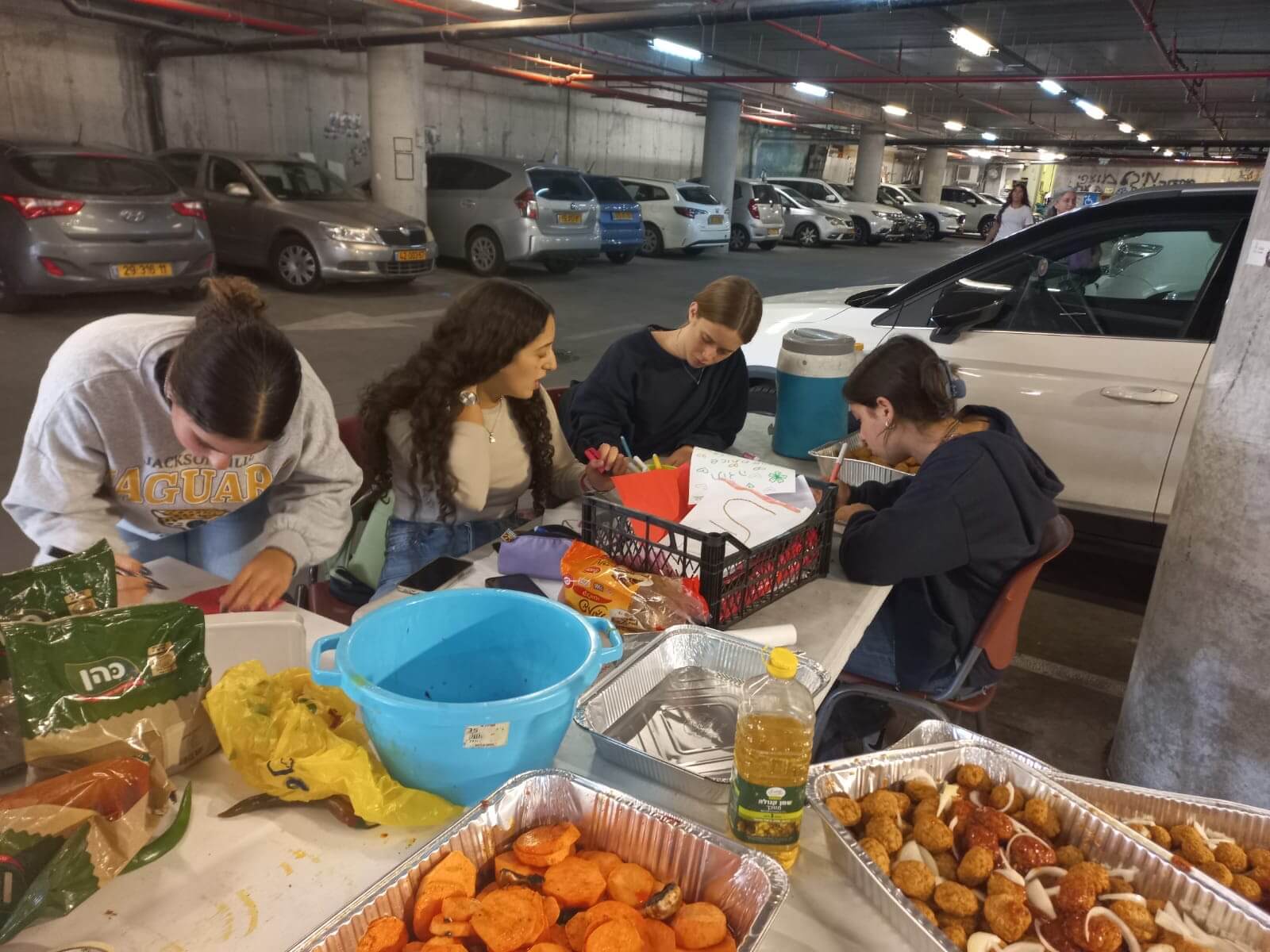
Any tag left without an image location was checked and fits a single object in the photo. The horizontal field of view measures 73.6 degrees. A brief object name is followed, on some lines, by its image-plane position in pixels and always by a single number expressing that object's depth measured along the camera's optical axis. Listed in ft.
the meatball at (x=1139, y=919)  3.36
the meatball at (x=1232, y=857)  3.87
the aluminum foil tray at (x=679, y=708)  4.23
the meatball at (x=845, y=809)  3.85
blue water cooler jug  8.99
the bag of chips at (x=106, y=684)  3.50
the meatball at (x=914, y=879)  3.52
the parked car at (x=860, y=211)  58.29
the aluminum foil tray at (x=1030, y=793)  3.39
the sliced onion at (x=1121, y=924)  3.29
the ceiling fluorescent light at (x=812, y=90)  46.47
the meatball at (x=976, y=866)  3.59
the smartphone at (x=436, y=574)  6.01
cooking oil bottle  3.60
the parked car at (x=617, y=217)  38.83
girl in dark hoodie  6.41
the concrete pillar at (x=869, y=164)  69.46
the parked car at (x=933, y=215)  66.28
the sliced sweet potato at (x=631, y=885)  3.31
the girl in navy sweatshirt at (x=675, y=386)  9.05
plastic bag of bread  5.38
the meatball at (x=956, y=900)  3.43
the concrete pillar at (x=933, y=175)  81.00
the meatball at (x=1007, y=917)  3.33
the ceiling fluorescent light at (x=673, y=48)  37.78
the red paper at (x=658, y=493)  6.23
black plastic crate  5.52
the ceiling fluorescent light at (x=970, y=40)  33.30
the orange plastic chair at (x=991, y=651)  6.71
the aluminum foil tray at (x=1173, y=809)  4.06
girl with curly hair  7.34
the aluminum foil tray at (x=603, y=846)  3.08
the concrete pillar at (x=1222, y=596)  6.79
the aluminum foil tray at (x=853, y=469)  8.05
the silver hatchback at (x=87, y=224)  22.06
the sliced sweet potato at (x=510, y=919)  3.03
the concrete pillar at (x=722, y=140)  52.49
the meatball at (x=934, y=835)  3.78
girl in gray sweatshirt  5.17
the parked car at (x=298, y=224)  28.37
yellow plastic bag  3.70
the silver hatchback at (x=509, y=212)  33.47
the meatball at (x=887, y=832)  3.76
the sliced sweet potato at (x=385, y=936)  3.00
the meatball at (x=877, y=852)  3.64
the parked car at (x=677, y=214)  43.70
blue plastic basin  3.51
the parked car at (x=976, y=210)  70.44
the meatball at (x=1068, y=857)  3.74
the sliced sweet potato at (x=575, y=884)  3.27
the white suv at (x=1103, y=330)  10.68
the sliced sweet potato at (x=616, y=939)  3.00
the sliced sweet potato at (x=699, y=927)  3.13
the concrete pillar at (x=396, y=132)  35.45
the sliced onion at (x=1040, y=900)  3.45
